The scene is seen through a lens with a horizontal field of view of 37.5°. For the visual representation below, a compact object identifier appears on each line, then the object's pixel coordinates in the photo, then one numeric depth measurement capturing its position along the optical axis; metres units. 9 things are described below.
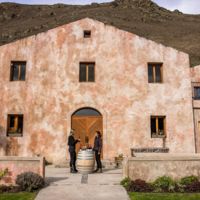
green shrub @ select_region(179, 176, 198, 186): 10.74
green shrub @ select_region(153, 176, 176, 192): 10.41
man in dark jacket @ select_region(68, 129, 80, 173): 14.00
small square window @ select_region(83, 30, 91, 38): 19.39
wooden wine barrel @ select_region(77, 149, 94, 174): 13.58
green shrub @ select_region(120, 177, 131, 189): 10.72
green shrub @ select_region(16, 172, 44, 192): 10.29
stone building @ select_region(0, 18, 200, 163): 17.95
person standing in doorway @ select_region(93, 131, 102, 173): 14.16
